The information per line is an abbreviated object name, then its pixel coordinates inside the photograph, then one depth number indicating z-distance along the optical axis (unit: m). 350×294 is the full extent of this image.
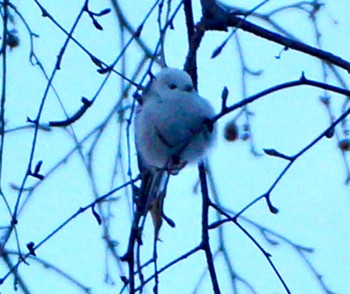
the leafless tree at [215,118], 3.45
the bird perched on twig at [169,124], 3.50
